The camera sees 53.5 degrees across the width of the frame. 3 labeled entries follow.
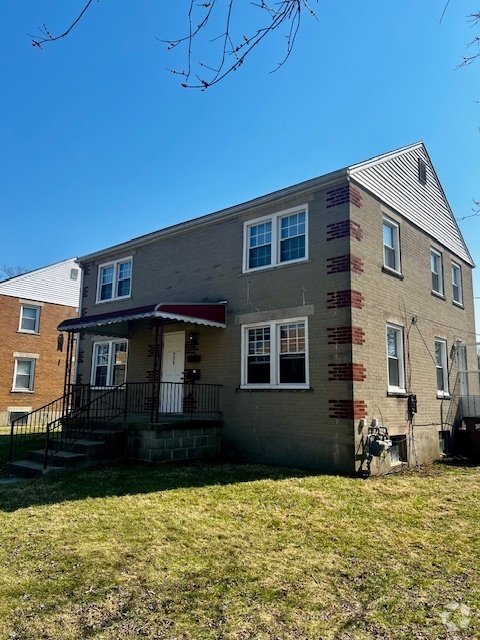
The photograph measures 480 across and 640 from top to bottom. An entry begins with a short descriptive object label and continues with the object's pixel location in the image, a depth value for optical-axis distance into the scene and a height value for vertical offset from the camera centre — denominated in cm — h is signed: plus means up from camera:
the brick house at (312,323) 1025 +183
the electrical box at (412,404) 1173 -11
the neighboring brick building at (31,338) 2261 +262
